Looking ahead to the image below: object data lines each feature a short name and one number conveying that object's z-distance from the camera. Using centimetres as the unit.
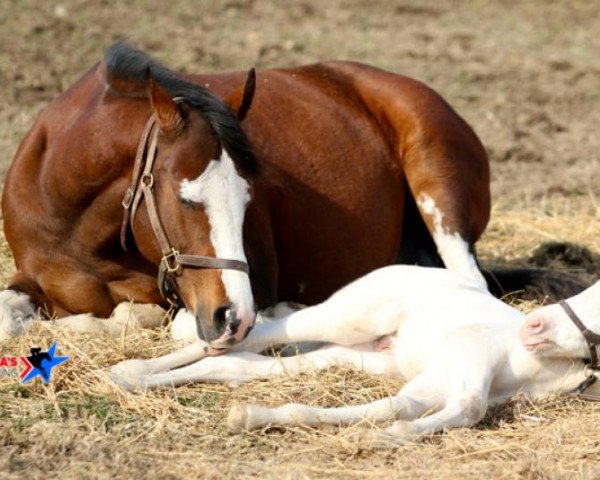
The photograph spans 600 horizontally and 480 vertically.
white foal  790
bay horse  863
